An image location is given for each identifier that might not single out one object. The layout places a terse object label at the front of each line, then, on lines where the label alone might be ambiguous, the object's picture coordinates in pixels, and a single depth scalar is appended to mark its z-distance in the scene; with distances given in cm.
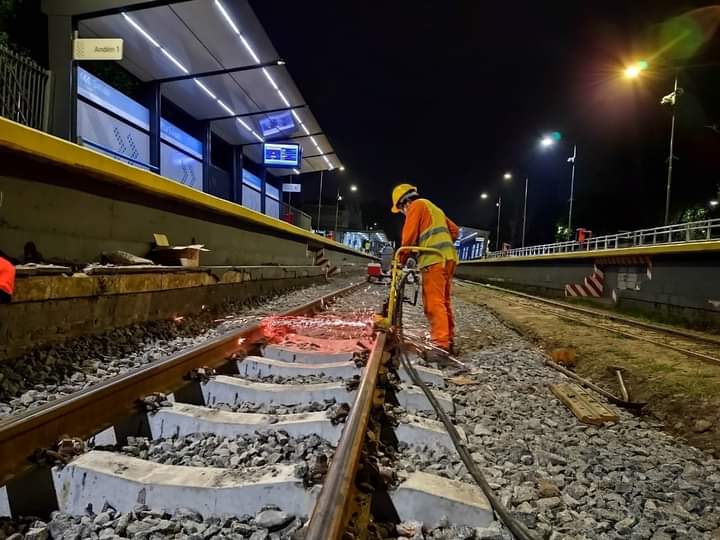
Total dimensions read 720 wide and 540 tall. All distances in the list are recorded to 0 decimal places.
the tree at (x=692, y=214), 4461
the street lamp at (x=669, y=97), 1734
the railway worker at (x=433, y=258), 537
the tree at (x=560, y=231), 6319
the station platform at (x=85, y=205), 427
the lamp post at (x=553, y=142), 3070
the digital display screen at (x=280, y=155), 2328
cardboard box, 670
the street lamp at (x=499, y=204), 6048
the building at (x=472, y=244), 6368
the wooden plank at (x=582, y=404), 352
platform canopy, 1165
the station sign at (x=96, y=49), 896
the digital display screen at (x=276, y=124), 2020
